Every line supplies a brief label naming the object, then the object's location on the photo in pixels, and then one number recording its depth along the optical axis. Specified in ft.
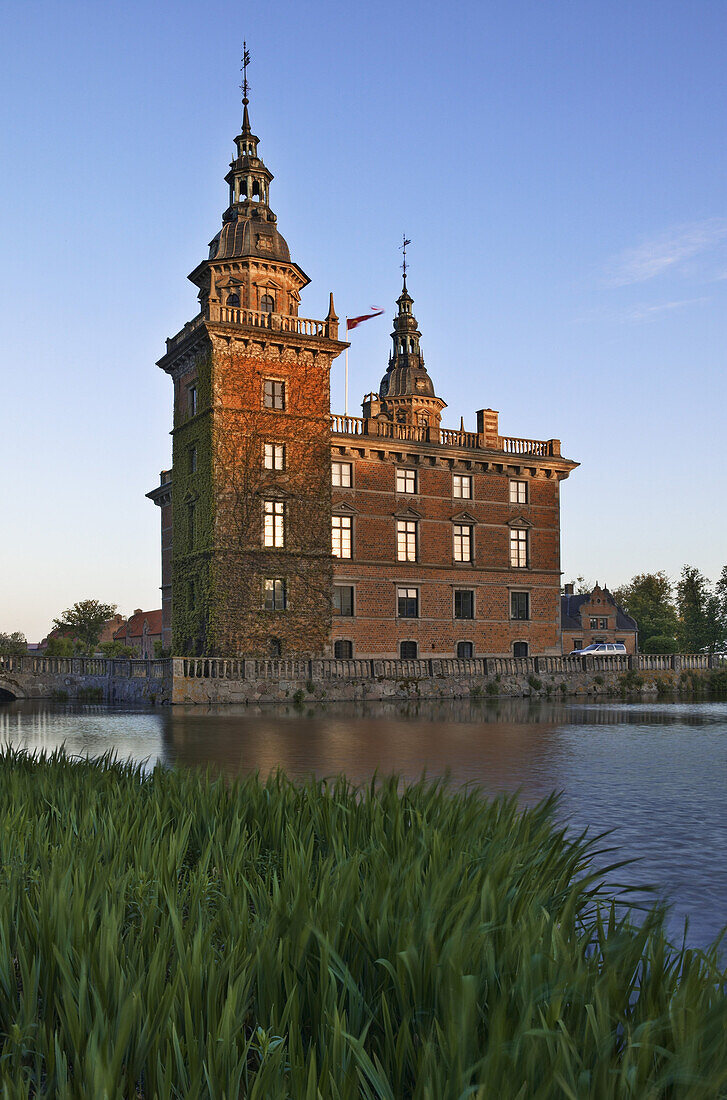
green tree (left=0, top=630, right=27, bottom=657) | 324.60
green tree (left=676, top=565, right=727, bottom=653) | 265.13
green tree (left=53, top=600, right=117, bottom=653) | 280.92
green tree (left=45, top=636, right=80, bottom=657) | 244.01
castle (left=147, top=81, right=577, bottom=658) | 128.06
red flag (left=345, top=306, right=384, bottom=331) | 142.92
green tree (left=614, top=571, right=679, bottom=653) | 285.23
